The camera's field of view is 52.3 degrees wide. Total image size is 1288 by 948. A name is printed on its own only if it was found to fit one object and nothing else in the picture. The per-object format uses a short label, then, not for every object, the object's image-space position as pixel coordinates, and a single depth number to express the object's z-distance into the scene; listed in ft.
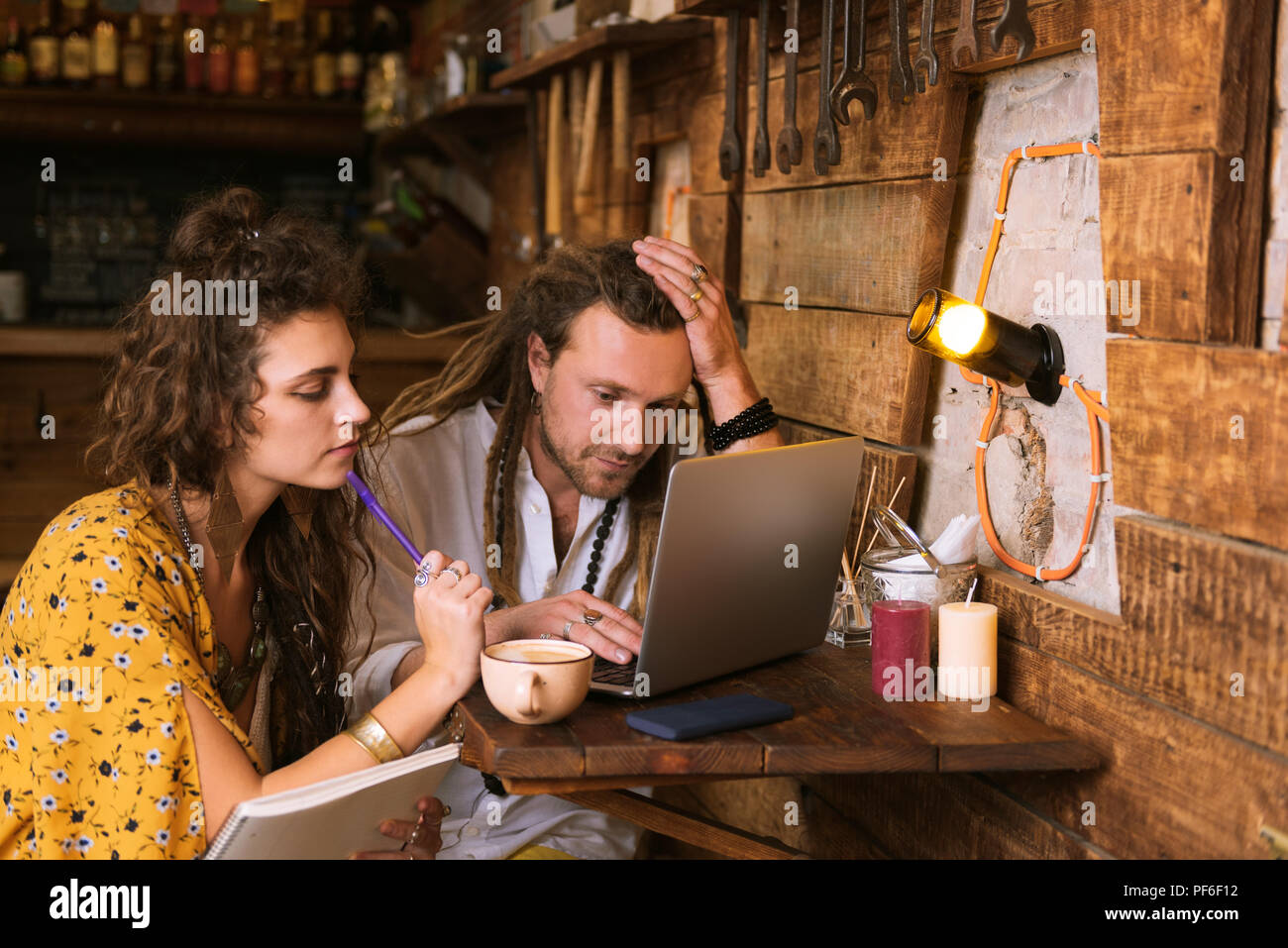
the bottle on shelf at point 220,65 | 15.57
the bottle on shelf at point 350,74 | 15.83
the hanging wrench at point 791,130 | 6.60
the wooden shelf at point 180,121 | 15.07
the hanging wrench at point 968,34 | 5.03
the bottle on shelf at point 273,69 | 15.88
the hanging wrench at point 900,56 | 5.55
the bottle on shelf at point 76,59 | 15.01
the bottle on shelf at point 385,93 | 14.76
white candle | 5.02
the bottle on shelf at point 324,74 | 15.88
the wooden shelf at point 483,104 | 12.26
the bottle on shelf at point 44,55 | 14.92
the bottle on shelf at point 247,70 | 15.66
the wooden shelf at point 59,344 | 12.55
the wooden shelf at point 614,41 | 8.52
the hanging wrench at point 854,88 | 5.93
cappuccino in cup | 4.43
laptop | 4.75
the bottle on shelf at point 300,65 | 16.03
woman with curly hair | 4.39
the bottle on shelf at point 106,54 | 15.10
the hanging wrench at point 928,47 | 5.33
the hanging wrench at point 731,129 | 7.55
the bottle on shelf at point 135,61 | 15.10
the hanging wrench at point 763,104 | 7.02
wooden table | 4.26
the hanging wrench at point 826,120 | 6.15
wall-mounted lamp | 5.04
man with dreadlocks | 6.27
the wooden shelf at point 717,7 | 7.29
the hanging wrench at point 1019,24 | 4.77
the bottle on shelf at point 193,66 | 15.39
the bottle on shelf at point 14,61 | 14.89
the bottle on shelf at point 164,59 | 15.38
